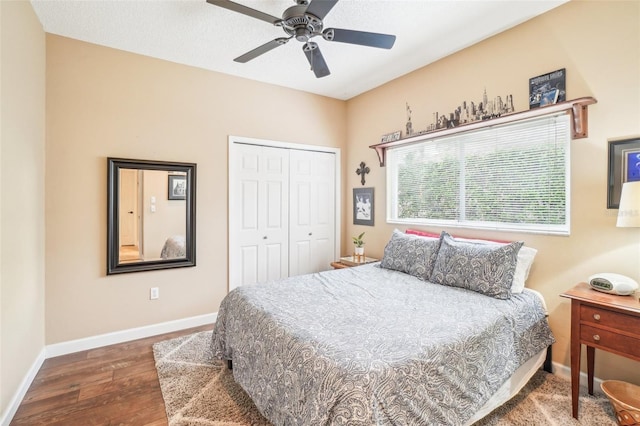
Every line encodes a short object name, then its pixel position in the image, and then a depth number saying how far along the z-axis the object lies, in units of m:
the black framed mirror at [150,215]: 3.00
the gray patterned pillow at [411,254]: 2.76
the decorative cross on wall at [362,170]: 4.21
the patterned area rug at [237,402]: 1.90
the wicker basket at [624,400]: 1.73
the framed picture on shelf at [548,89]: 2.36
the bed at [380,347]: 1.32
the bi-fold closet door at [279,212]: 3.71
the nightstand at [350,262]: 3.81
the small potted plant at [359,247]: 3.92
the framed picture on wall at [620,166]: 2.02
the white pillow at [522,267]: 2.31
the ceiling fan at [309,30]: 1.88
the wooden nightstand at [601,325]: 1.72
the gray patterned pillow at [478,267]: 2.24
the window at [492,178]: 2.46
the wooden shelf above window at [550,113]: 2.20
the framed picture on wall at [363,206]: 4.15
